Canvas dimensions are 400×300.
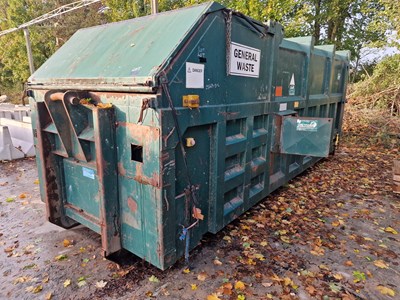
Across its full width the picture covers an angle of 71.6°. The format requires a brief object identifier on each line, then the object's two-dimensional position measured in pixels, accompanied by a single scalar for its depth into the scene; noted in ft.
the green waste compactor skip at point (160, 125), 7.45
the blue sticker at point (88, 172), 8.99
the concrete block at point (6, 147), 20.70
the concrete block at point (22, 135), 22.25
